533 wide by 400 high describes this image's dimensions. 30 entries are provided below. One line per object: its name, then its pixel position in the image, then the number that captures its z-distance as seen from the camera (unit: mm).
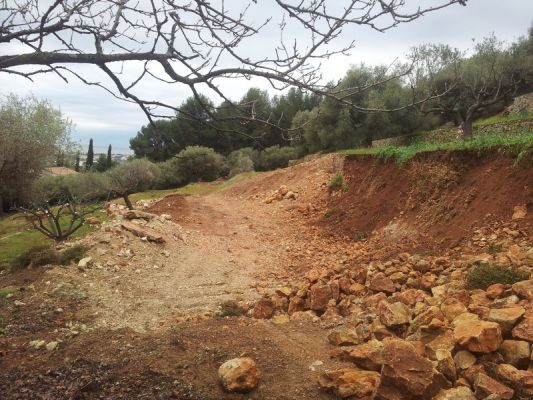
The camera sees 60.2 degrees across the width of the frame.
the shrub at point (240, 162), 30739
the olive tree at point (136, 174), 26125
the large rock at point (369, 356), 3748
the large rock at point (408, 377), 3244
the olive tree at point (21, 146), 21295
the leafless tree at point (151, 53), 2818
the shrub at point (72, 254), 8213
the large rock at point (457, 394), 3135
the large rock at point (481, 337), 3500
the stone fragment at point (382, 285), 5684
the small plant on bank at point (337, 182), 14508
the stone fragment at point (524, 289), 4172
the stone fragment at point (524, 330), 3512
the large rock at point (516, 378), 3119
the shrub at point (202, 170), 31812
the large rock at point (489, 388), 3092
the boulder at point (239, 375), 3686
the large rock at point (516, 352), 3393
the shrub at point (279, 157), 31894
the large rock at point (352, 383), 3463
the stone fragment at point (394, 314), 4367
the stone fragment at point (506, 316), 3643
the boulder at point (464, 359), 3471
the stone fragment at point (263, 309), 5902
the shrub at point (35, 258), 8156
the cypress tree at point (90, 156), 38594
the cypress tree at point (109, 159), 39081
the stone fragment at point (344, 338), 4449
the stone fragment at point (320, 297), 5882
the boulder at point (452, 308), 4188
